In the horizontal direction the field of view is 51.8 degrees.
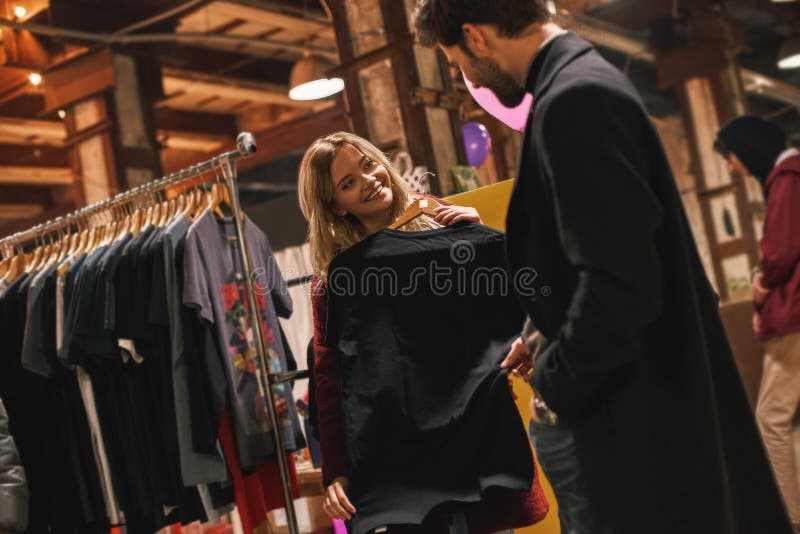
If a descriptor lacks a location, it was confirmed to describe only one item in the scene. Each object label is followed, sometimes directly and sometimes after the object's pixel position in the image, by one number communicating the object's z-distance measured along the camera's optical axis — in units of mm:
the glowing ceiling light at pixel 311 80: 6164
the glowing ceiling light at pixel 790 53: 8047
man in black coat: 1301
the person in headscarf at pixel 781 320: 4043
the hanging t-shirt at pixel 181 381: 3043
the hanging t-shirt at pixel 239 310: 3090
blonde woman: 2256
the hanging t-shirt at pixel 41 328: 3396
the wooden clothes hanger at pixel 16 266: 3879
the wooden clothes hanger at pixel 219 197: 3311
